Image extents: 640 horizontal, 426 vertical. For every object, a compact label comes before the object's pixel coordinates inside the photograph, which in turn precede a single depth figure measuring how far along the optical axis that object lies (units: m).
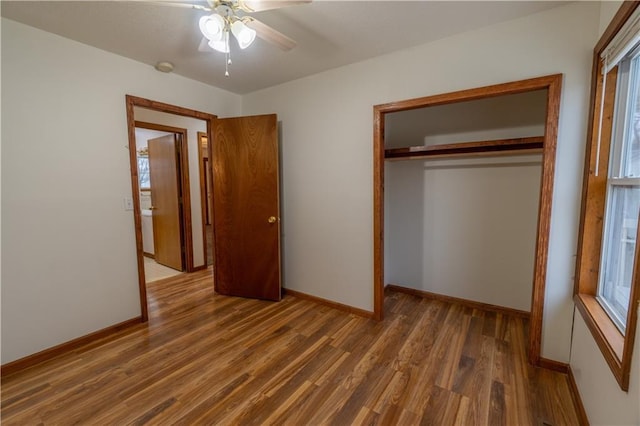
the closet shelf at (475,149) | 2.35
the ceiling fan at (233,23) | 1.40
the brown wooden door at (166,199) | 4.12
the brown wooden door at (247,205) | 3.04
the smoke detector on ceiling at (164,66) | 2.54
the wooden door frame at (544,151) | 1.82
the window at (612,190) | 1.35
